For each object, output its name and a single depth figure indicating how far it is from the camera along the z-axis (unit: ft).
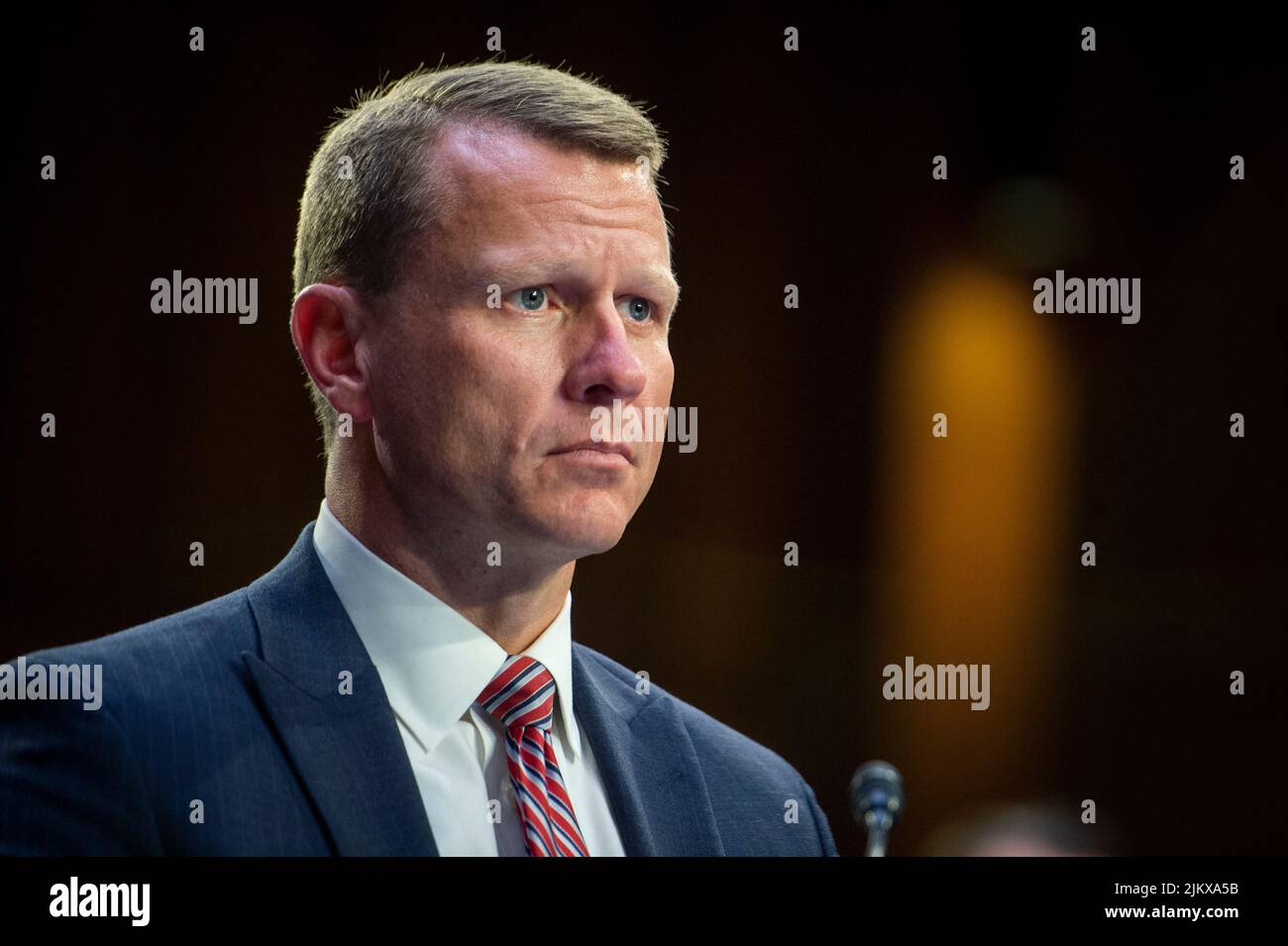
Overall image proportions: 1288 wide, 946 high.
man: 6.98
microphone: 7.66
